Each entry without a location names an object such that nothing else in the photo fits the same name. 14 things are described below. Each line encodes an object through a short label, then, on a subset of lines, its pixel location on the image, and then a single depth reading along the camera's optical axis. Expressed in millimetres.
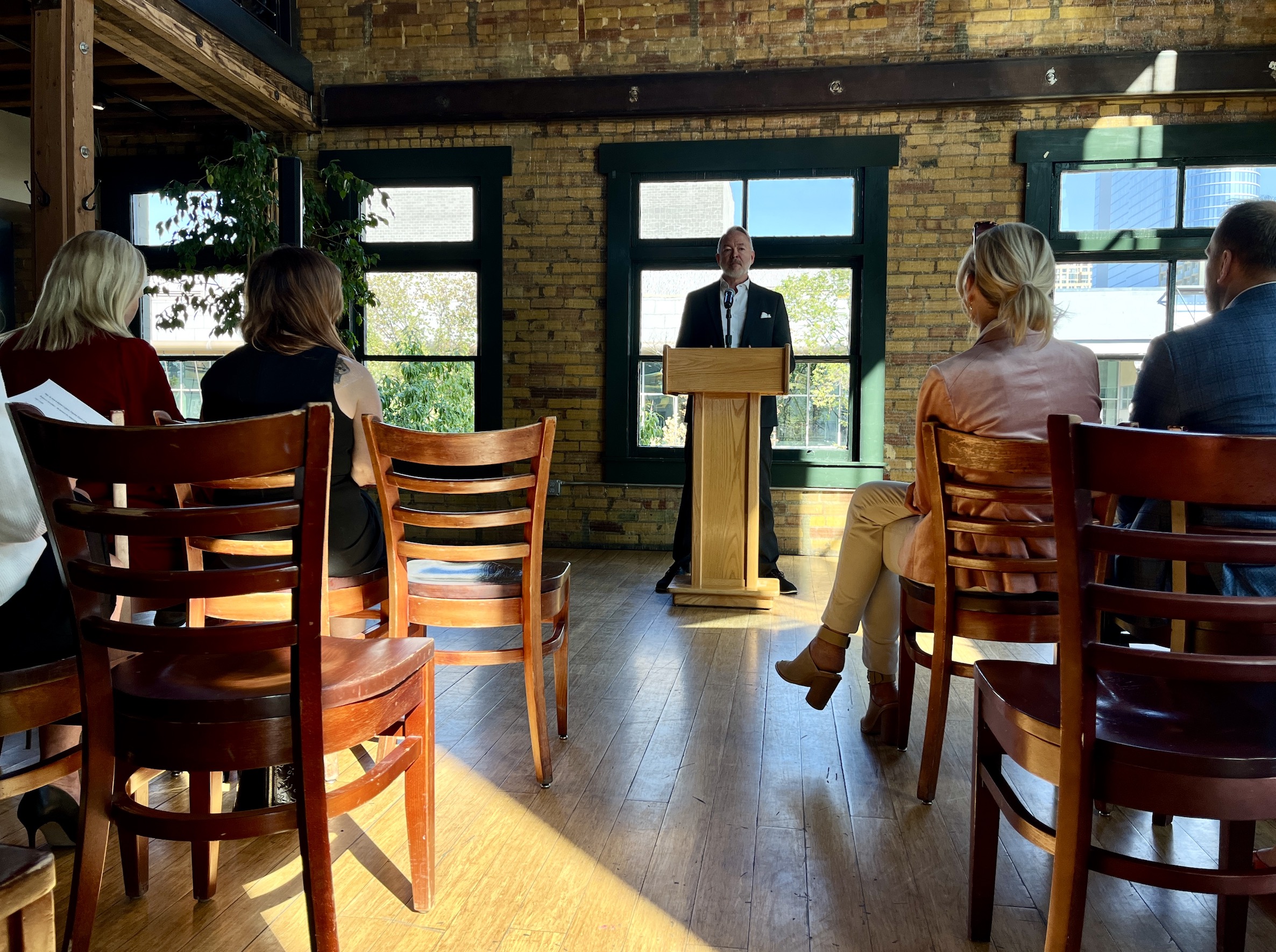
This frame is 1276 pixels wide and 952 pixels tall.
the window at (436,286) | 6457
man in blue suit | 1943
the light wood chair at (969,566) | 2008
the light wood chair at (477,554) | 2170
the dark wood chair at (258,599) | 2184
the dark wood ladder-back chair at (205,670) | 1301
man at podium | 5031
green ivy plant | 5746
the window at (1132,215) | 5762
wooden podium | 4168
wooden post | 4145
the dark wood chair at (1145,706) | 1189
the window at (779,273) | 6078
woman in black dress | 2314
